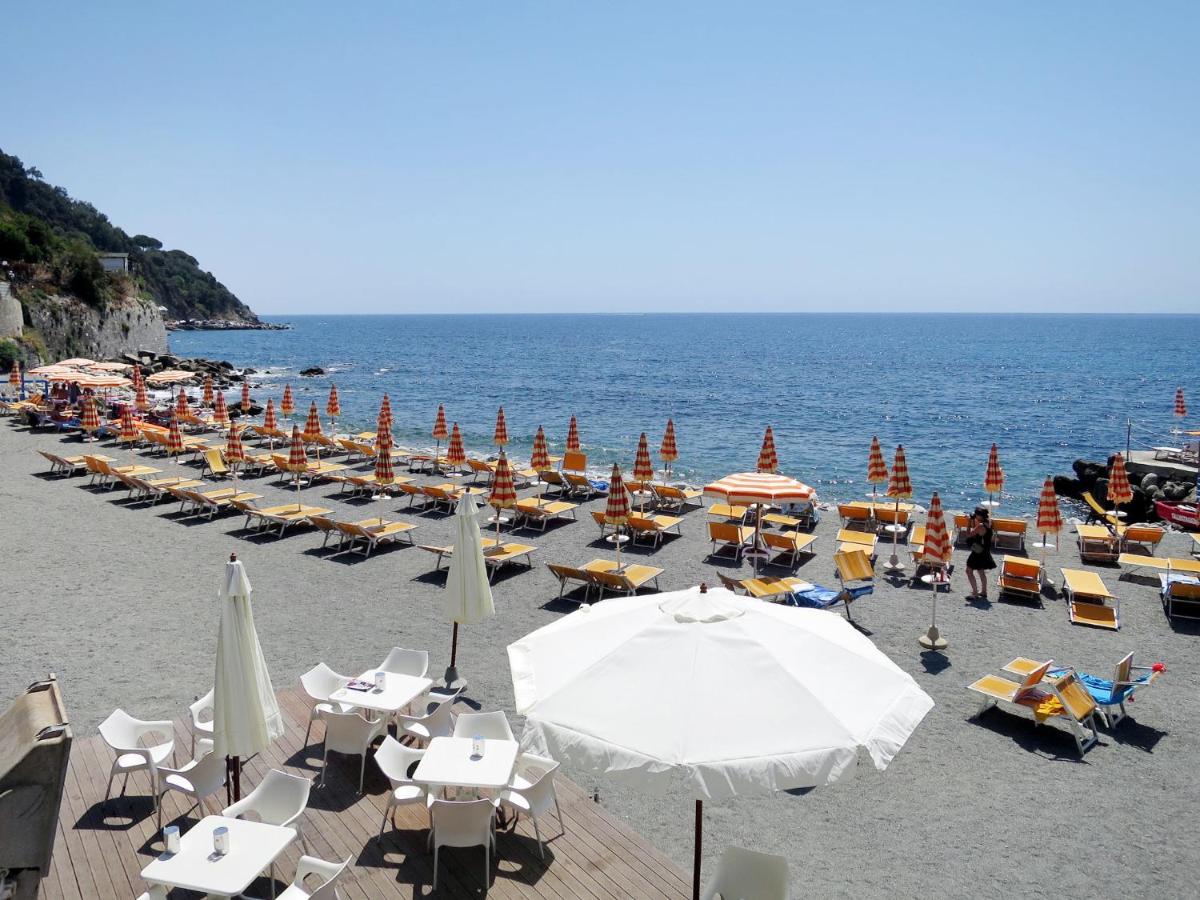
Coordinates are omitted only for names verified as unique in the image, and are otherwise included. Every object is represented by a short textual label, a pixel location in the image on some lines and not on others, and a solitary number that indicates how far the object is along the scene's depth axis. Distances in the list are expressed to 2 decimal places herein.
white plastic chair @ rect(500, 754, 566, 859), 6.22
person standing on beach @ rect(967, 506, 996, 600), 12.86
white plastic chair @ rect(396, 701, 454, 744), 7.34
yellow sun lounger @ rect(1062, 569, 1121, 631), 12.02
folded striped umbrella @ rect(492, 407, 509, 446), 20.94
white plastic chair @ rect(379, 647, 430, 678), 8.52
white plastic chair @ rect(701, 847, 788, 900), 5.16
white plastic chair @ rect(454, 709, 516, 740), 6.97
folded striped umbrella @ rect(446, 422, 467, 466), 18.02
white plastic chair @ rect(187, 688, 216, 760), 7.54
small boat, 19.00
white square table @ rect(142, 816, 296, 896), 4.84
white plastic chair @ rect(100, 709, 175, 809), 6.64
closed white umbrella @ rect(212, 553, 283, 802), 5.72
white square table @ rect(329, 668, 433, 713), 7.39
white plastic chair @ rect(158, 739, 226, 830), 6.39
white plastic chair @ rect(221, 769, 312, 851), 5.89
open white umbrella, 4.24
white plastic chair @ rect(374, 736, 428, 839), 6.38
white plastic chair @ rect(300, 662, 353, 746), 7.81
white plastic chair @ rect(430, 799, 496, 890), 5.81
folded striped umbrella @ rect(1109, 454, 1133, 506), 17.00
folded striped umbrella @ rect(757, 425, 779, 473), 17.75
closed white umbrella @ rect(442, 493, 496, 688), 8.73
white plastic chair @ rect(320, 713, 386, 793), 7.16
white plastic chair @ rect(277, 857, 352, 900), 5.05
